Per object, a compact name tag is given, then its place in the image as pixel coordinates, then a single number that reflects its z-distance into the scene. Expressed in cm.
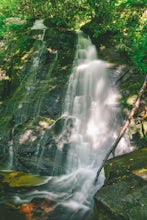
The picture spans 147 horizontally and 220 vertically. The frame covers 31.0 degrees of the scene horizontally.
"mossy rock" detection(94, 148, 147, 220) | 462
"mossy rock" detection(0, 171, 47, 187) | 841
